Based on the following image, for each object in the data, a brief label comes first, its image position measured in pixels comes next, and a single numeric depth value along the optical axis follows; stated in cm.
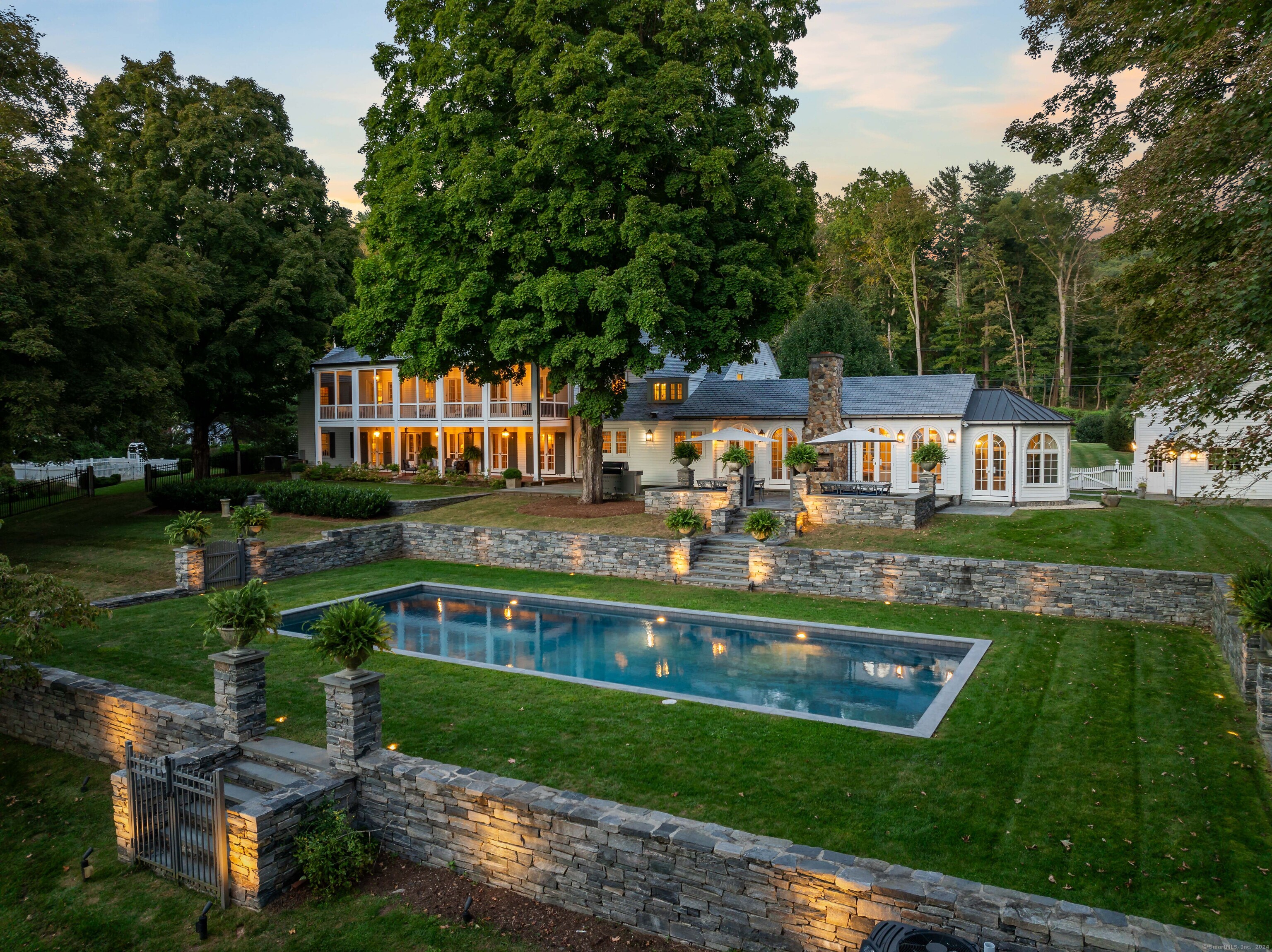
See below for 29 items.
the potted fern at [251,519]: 1688
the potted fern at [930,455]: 1995
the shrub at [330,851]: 622
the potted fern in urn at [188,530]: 1525
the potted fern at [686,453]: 2233
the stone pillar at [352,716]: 680
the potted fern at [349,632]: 683
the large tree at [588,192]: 1766
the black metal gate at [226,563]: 1600
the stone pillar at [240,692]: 756
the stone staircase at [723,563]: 1636
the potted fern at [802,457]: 1903
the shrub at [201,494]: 2367
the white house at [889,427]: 2208
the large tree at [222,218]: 2678
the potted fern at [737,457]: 1997
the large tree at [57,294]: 1664
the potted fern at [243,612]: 759
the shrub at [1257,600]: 827
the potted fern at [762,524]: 1611
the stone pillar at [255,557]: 1678
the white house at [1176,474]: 2125
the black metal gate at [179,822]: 625
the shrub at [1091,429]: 3966
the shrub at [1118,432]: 3306
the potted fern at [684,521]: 1719
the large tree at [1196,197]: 773
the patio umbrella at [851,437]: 2033
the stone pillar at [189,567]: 1555
